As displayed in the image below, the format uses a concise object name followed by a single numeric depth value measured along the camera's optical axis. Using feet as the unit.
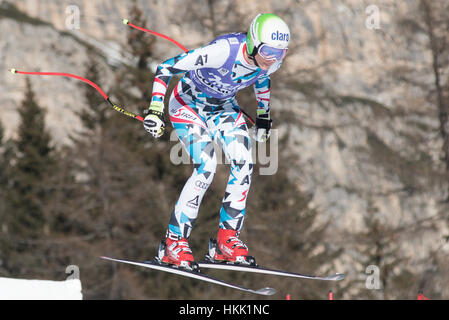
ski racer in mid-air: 43.39
